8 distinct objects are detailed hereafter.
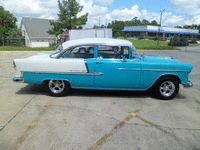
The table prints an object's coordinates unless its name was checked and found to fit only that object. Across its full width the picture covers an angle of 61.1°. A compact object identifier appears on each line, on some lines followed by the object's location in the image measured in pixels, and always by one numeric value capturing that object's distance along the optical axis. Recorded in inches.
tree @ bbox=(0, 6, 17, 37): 1761.2
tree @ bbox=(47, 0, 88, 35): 1120.2
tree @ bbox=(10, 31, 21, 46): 1082.1
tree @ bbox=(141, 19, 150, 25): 5253.4
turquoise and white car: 187.0
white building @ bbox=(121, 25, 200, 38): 2648.9
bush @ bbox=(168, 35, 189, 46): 1155.3
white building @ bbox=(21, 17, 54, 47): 1624.0
